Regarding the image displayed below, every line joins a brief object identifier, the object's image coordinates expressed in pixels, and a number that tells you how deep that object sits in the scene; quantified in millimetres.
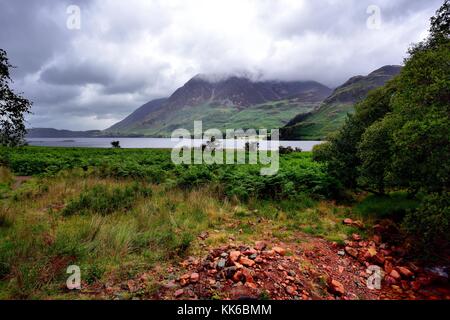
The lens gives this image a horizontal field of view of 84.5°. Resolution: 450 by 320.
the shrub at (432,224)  5996
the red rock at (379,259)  6721
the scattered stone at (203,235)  7659
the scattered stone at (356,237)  8064
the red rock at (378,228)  8648
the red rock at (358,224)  9166
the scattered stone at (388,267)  6396
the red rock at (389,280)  5924
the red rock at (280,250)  6581
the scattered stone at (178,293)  4699
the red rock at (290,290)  5019
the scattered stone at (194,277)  5102
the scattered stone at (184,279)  5012
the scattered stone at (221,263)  5562
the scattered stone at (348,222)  9414
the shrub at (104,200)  9305
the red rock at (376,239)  7975
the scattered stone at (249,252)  6215
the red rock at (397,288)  5673
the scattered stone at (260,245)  6736
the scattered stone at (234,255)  5796
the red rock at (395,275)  6128
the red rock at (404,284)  5821
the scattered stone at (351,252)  7082
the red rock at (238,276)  5170
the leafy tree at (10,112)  8180
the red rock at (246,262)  5668
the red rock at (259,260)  5883
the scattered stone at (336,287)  5281
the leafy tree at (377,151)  8742
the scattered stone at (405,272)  6293
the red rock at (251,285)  4982
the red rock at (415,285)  5768
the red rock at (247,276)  5156
